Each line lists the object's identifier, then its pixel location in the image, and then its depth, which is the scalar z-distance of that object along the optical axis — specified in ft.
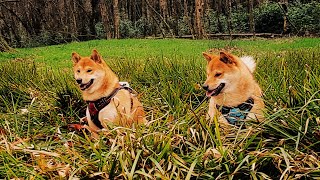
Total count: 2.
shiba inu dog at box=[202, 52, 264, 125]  8.29
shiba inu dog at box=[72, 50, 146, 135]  9.79
